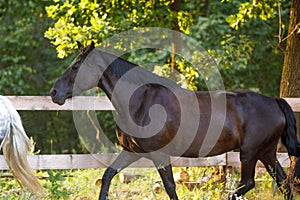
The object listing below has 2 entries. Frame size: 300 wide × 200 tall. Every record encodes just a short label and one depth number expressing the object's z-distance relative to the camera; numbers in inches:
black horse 466.6
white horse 447.2
